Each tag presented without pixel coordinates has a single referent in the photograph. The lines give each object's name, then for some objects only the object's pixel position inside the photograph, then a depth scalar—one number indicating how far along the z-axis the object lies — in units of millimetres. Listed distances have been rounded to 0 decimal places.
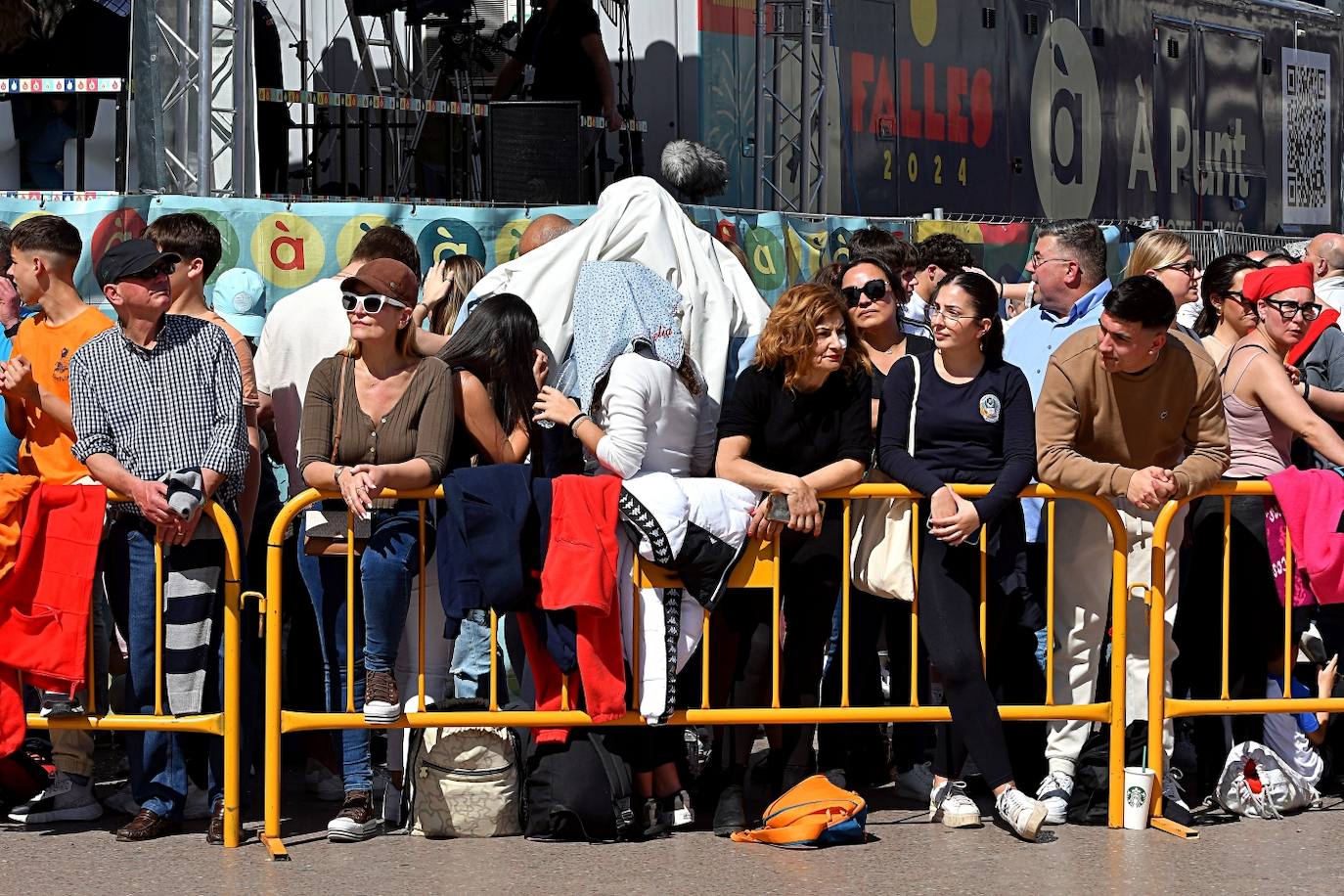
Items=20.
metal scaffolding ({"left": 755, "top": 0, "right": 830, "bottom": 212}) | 30078
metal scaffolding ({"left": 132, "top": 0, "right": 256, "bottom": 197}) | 20812
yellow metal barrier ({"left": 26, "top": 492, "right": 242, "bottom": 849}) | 11664
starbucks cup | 12094
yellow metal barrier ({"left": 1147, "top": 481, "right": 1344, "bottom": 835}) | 12187
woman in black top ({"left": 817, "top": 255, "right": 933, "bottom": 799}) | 12828
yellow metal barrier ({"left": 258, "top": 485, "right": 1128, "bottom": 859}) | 11617
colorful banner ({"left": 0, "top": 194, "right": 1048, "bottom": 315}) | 17391
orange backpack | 11687
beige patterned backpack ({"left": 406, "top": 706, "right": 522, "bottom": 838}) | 11898
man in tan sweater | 12031
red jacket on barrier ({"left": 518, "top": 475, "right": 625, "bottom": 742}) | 11570
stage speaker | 23109
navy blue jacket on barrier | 11539
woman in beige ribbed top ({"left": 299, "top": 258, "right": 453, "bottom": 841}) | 11727
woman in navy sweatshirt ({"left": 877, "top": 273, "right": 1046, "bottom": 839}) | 11922
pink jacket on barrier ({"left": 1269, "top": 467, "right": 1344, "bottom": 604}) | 12437
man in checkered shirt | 11773
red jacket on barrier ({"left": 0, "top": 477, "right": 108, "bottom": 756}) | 11617
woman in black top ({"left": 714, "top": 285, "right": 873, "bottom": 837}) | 12117
